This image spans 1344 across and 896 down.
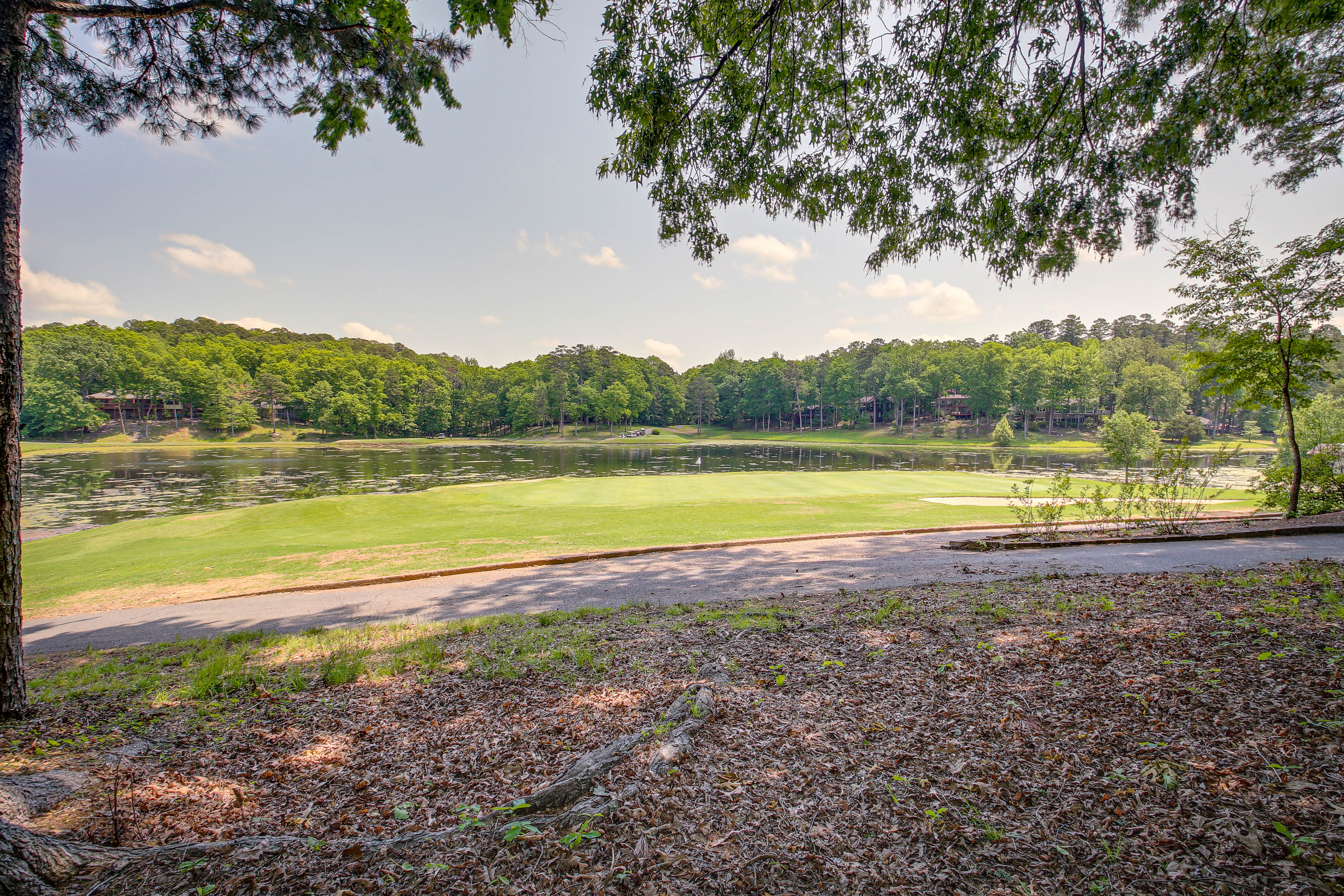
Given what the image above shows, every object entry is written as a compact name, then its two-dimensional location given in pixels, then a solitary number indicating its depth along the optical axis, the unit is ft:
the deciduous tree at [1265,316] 32.35
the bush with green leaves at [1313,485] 37.40
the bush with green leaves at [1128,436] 92.68
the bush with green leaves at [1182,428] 209.15
